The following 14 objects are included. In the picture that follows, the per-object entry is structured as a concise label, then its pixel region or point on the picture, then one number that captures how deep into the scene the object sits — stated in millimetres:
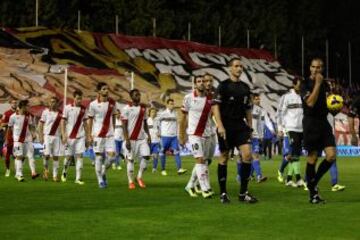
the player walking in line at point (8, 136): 24719
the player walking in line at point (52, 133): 22266
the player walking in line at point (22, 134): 22625
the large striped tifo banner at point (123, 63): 47375
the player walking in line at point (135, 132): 18677
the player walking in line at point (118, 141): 29734
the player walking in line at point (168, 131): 28234
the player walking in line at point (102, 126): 19000
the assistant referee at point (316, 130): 13984
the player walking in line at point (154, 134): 27781
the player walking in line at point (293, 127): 18469
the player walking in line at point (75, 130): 20906
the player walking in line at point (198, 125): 15578
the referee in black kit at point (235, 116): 14195
